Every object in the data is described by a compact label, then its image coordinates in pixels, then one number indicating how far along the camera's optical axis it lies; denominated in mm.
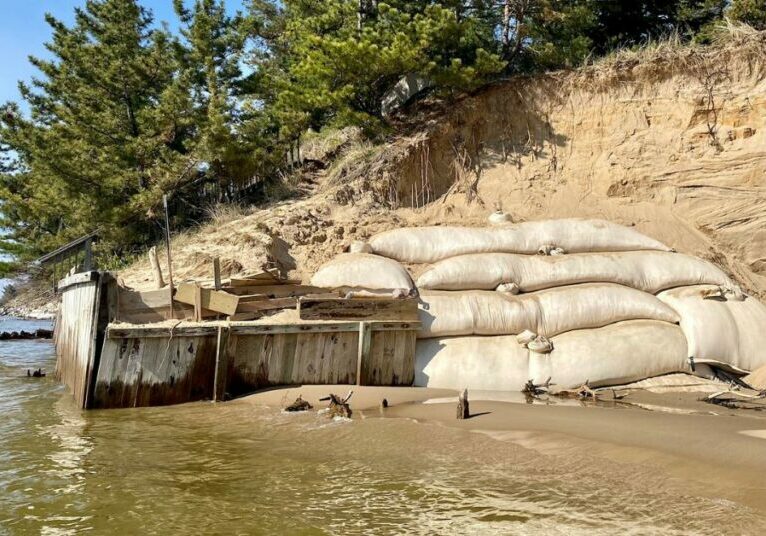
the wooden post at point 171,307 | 7441
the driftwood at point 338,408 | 6207
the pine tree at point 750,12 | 13664
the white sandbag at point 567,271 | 8641
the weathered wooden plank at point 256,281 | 7957
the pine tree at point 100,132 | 15547
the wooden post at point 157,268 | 8211
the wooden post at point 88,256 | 7902
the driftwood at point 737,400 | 6719
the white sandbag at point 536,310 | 7965
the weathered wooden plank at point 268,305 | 7586
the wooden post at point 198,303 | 7270
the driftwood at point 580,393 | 7293
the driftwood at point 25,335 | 15273
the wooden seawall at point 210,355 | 6602
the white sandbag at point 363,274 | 8258
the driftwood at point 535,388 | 7473
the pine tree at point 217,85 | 14125
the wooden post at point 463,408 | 6078
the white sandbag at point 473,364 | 7566
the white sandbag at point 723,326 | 8039
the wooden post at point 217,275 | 7762
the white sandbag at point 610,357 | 7621
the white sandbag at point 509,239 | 9320
